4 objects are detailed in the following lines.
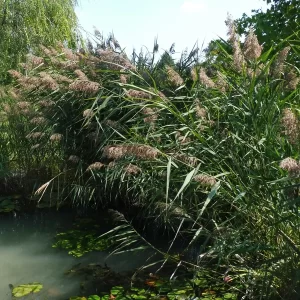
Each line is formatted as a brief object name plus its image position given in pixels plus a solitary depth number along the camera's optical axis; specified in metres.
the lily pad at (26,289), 3.48
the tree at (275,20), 5.60
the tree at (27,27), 8.01
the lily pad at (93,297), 3.27
